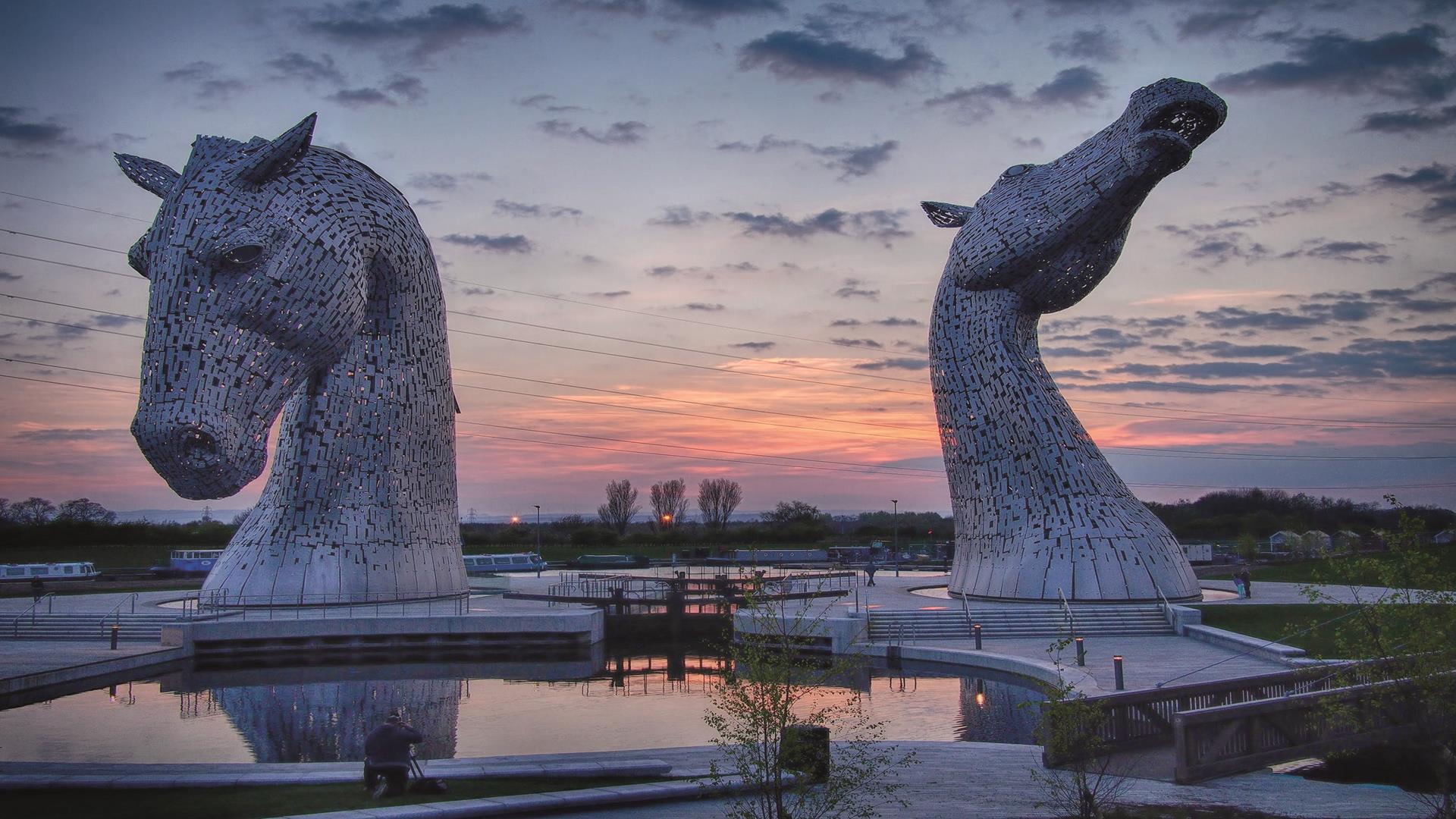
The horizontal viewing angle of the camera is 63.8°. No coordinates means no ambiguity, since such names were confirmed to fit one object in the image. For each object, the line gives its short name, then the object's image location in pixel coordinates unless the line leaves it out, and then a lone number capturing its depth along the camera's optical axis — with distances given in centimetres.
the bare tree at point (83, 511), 8976
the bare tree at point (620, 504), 12706
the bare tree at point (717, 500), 13275
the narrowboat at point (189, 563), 4566
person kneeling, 1066
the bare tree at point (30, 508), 8951
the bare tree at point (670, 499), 13349
